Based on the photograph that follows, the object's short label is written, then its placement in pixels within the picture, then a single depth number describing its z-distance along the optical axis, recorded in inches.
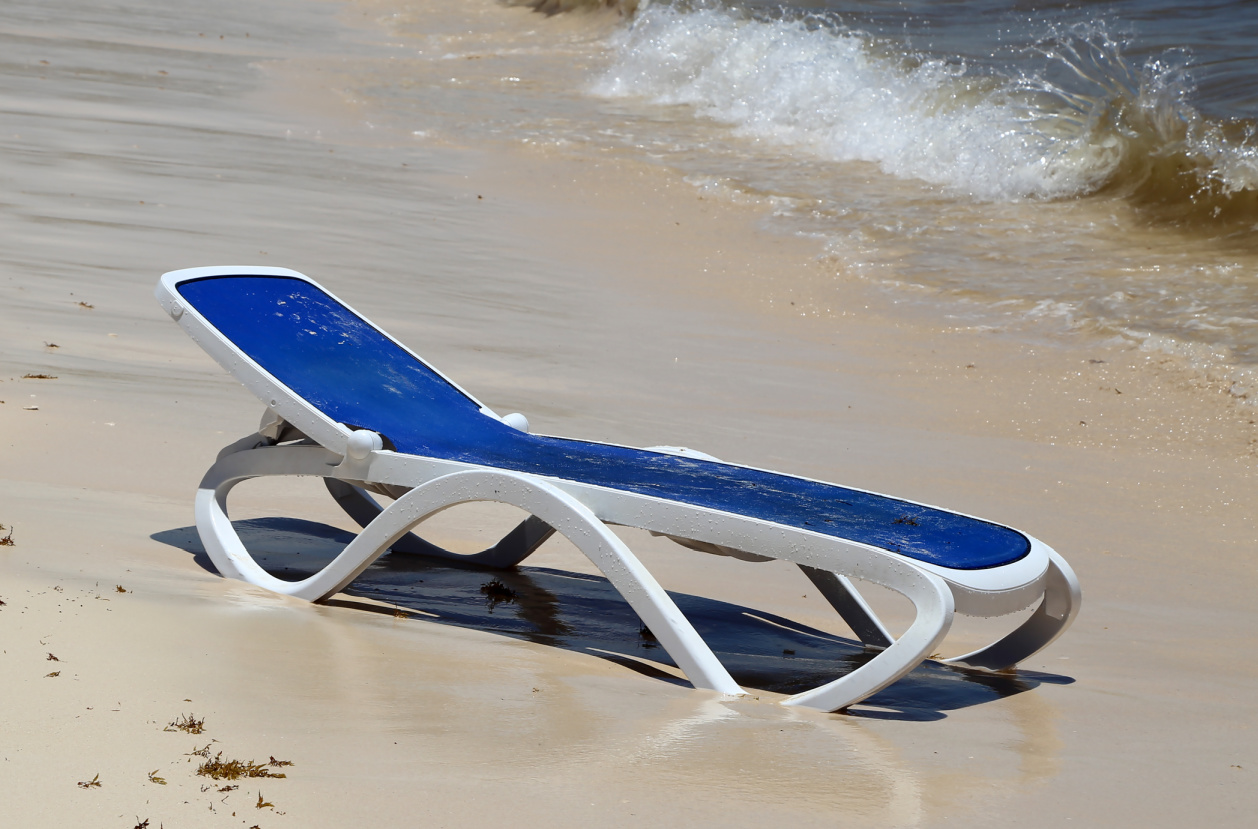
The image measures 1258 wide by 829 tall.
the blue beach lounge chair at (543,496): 277.0
